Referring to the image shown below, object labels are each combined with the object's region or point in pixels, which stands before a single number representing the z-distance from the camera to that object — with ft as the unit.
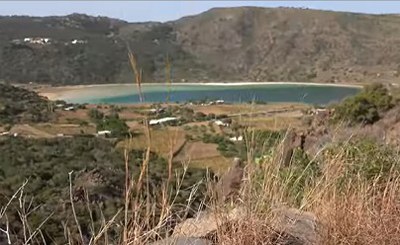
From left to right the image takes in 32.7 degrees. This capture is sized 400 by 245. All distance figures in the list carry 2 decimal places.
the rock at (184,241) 7.13
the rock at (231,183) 8.34
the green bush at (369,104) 66.97
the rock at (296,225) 7.97
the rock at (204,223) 7.64
